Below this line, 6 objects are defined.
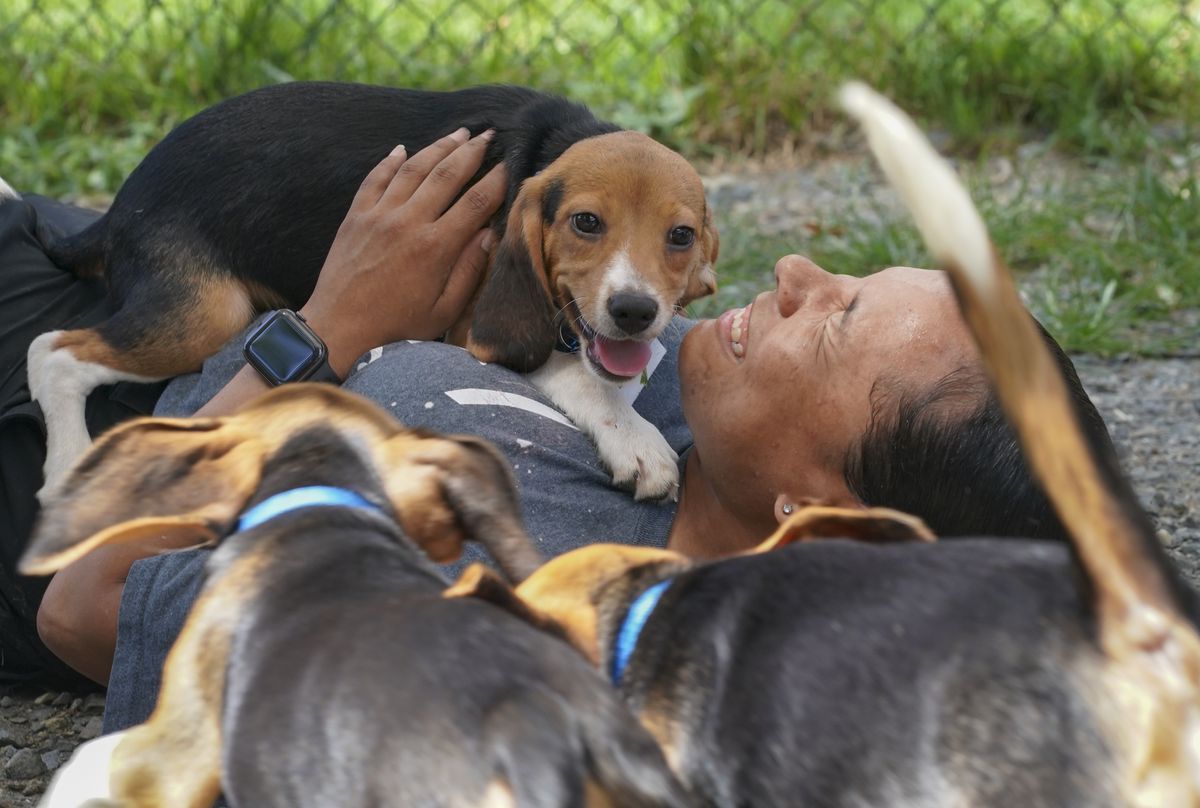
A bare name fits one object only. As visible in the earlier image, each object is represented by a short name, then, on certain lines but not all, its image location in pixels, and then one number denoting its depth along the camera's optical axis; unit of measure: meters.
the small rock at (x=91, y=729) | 3.17
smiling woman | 2.65
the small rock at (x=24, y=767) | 3.00
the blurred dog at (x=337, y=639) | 1.48
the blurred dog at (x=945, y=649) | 1.42
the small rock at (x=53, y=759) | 3.04
